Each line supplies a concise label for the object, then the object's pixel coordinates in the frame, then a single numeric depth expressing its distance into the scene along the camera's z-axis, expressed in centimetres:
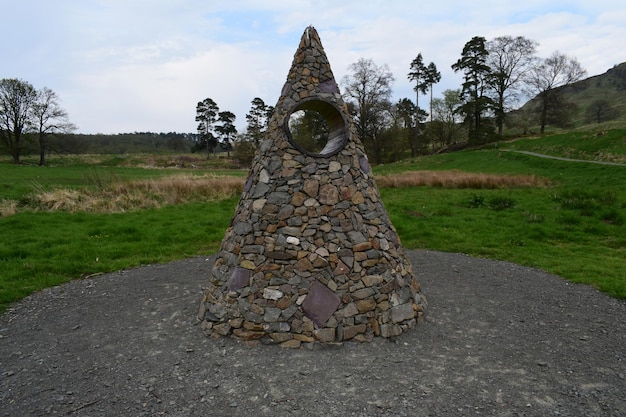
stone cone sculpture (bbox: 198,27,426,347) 546
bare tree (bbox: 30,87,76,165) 4481
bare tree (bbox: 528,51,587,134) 4900
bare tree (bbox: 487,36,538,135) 4831
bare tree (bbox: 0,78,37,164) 4234
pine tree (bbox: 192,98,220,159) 7062
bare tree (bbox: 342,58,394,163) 4372
